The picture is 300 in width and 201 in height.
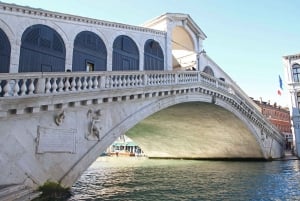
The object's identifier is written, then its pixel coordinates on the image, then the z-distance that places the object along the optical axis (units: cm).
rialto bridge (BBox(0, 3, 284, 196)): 862
